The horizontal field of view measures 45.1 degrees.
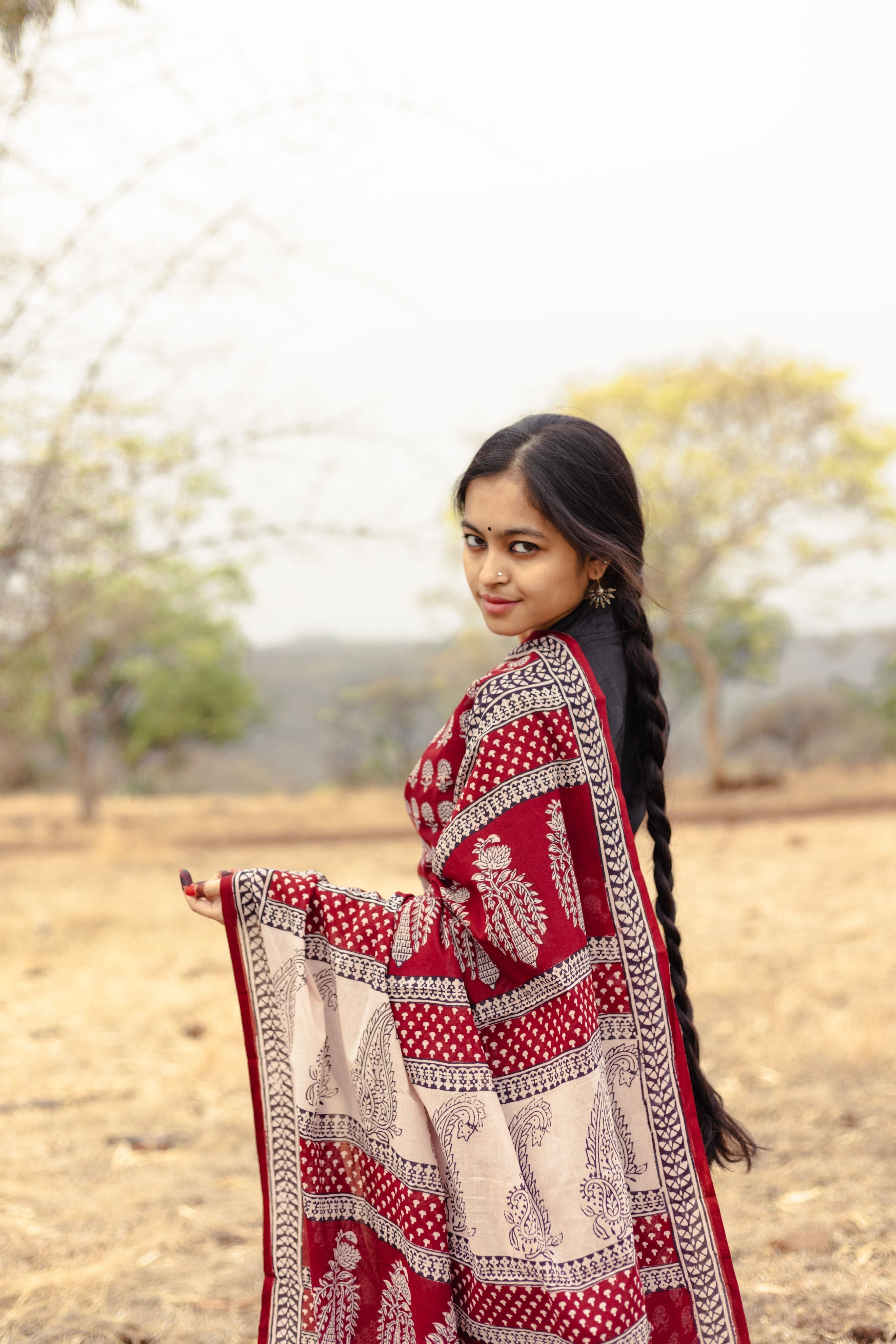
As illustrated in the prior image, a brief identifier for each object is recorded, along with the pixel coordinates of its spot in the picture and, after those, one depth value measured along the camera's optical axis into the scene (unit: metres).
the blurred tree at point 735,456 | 15.50
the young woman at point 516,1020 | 1.70
